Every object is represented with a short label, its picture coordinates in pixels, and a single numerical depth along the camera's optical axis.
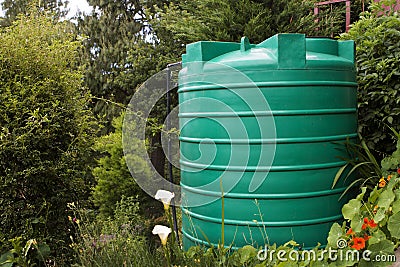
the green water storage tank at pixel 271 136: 2.34
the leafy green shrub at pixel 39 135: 2.67
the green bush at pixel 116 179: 4.30
